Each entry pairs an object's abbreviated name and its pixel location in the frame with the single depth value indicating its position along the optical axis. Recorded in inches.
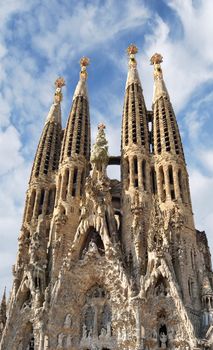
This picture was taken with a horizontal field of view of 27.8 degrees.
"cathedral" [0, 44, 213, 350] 900.0
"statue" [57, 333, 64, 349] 914.7
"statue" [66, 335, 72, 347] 930.2
